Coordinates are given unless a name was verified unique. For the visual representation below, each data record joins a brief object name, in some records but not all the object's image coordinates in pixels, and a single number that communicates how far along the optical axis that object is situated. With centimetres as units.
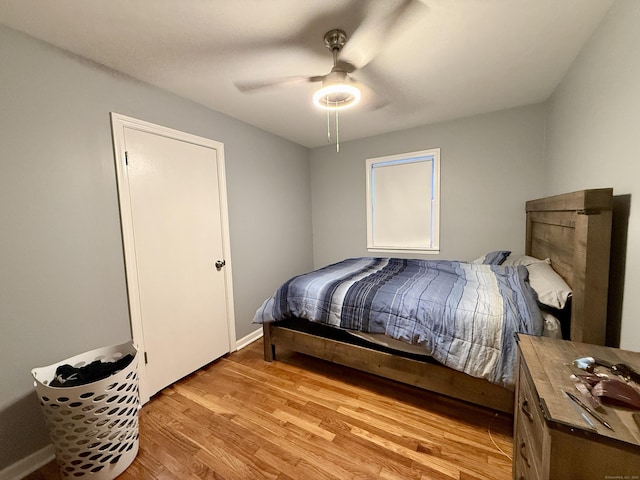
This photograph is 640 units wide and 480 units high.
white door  189
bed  126
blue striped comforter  145
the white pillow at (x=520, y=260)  205
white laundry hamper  128
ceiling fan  138
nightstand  62
